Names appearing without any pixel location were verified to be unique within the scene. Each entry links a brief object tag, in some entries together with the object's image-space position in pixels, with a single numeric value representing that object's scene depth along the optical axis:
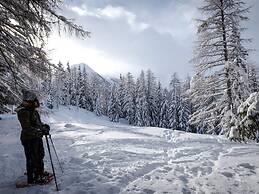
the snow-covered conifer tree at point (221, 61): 11.59
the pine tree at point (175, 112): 40.12
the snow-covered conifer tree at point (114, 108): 50.10
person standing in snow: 4.22
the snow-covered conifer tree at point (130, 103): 46.28
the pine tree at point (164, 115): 42.98
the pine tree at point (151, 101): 43.66
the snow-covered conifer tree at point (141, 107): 42.76
